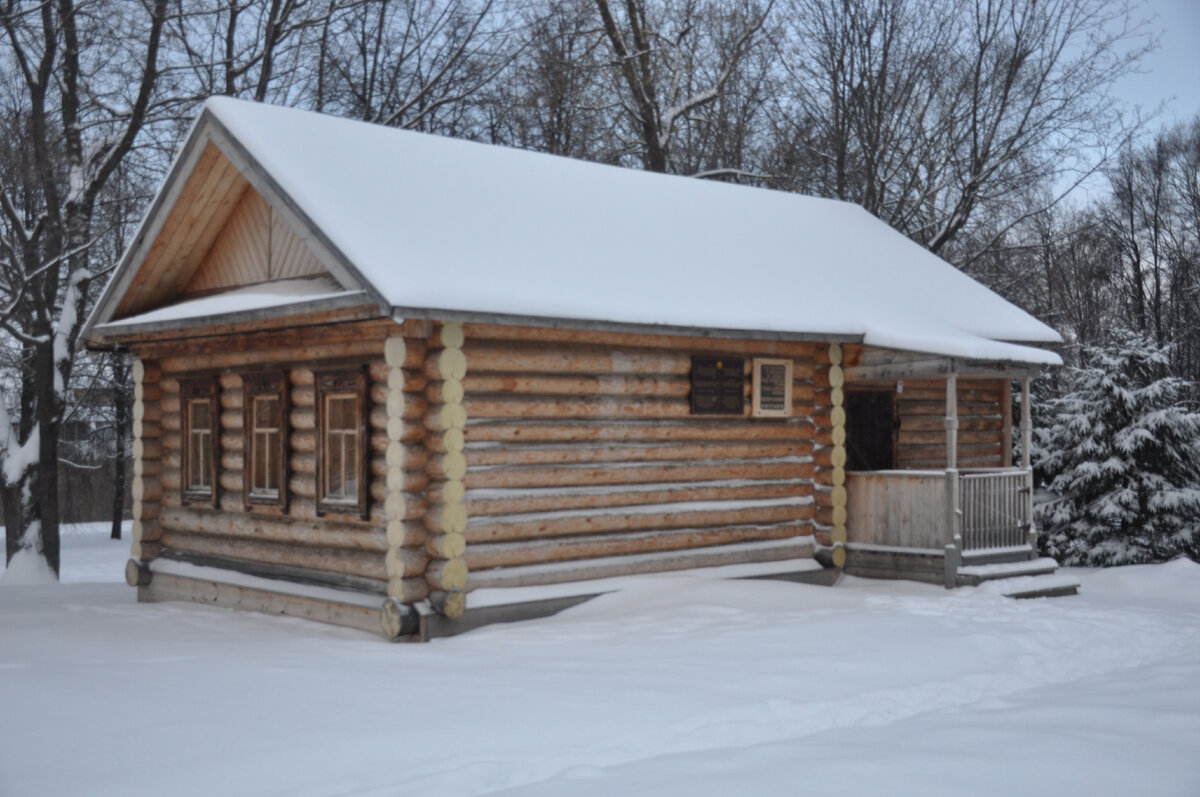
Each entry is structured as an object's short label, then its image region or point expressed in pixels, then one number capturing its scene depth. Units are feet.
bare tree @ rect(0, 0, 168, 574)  63.98
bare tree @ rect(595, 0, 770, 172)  86.94
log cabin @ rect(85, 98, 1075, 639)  35.55
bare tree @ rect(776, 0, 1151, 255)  84.79
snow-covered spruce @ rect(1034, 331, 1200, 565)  58.80
